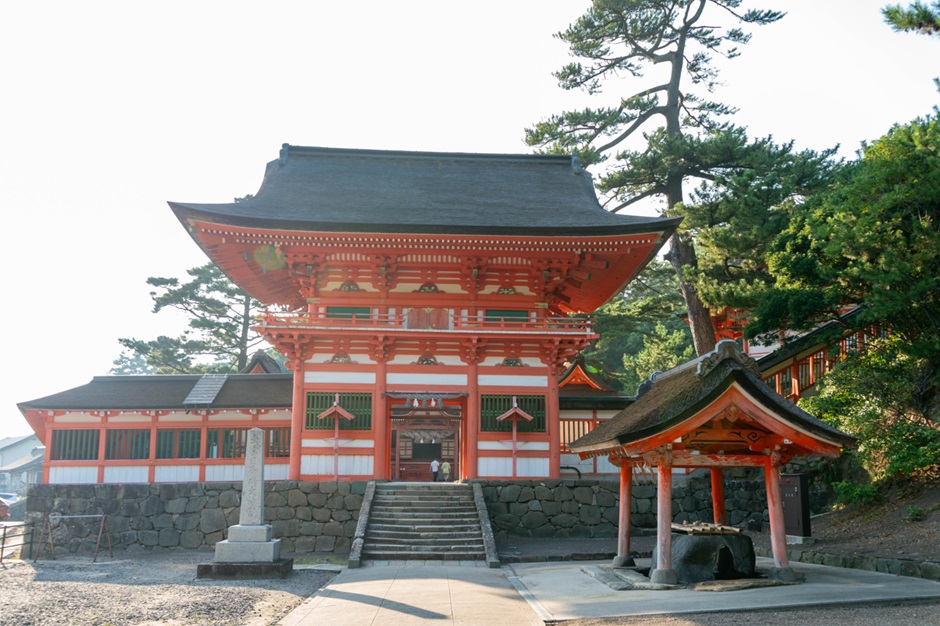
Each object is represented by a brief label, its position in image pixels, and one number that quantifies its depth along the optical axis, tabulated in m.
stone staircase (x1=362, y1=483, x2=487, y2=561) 17.58
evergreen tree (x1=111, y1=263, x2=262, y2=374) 41.44
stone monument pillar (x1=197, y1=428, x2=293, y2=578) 14.78
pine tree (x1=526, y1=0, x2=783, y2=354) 29.20
